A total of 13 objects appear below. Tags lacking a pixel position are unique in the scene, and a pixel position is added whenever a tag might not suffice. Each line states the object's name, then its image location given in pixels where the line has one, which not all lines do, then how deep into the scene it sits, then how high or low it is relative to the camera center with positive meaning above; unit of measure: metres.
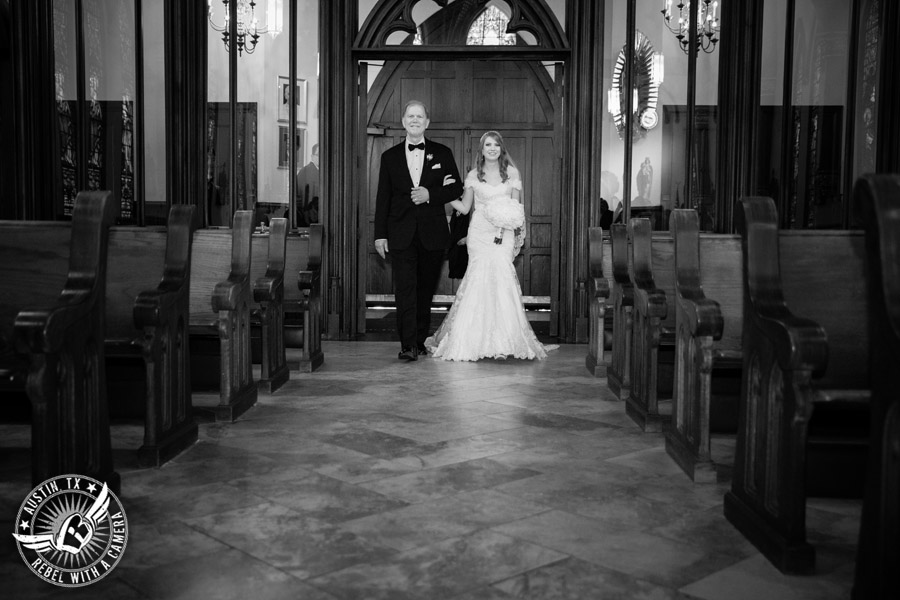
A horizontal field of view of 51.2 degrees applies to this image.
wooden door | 10.33 +1.24
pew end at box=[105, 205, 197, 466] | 3.58 -0.38
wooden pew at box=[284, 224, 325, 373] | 6.21 -0.44
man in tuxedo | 6.73 +0.09
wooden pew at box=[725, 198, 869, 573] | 2.53 -0.44
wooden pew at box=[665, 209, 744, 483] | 3.43 -0.49
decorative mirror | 8.06 +1.20
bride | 6.87 -0.39
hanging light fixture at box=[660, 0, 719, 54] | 7.77 +1.73
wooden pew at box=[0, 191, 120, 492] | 2.76 -0.41
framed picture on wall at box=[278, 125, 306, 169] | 8.08 +0.69
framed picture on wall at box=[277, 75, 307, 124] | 8.12 +1.10
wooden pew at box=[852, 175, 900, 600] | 1.99 -0.37
